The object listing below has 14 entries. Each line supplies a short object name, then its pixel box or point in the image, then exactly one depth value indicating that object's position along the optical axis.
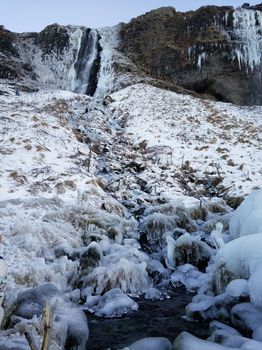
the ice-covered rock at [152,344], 5.00
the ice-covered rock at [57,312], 5.34
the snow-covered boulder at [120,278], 7.80
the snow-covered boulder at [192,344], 4.64
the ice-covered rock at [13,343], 4.63
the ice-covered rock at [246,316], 5.71
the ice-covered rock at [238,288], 6.35
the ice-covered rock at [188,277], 8.38
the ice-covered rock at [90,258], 8.44
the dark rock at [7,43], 40.34
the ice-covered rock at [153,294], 7.79
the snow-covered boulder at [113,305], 6.92
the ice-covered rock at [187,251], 9.46
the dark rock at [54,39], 40.50
